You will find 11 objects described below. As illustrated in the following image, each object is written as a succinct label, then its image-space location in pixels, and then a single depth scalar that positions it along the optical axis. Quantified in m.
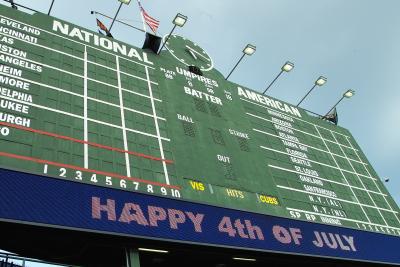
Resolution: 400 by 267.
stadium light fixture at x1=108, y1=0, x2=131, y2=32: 17.62
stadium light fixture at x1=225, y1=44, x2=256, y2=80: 20.83
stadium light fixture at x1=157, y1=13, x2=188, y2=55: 18.16
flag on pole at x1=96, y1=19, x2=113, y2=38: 17.38
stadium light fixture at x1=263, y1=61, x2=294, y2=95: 22.39
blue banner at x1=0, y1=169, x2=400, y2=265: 9.38
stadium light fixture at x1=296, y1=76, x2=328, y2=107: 23.98
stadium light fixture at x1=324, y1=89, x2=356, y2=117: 25.36
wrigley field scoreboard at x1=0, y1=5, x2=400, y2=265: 10.41
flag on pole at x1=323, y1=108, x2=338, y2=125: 24.66
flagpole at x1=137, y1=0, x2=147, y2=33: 17.92
